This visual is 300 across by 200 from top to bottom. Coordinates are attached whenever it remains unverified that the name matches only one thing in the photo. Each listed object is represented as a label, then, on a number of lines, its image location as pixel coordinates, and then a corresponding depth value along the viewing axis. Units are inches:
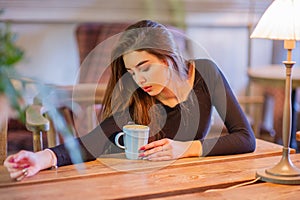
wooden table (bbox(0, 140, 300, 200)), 88.6
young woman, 103.6
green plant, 40.9
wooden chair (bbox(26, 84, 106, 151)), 112.7
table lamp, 93.8
